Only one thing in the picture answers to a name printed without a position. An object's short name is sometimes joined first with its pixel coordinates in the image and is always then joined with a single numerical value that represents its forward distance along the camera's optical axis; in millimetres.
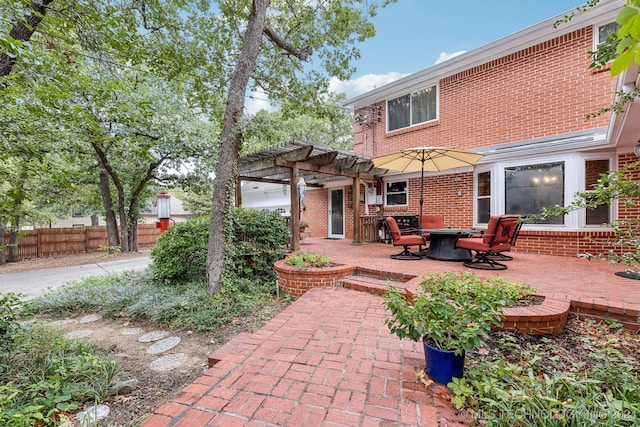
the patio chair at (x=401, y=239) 6078
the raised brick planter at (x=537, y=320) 2807
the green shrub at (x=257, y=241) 5969
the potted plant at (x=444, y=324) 2023
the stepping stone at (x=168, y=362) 3178
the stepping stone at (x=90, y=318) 4732
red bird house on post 5766
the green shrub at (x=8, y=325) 2691
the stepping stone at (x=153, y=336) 3951
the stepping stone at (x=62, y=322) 4554
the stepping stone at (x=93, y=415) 2095
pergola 6902
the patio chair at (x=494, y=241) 4898
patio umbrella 6070
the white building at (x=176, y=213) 29566
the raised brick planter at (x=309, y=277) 4730
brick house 6094
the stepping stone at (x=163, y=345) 3609
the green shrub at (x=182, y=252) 5922
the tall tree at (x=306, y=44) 6699
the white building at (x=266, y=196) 15906
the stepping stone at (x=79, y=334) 4074
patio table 5758
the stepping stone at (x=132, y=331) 4195
